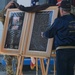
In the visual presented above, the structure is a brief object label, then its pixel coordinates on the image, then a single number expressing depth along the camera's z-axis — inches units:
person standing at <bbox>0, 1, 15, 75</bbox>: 209.3
